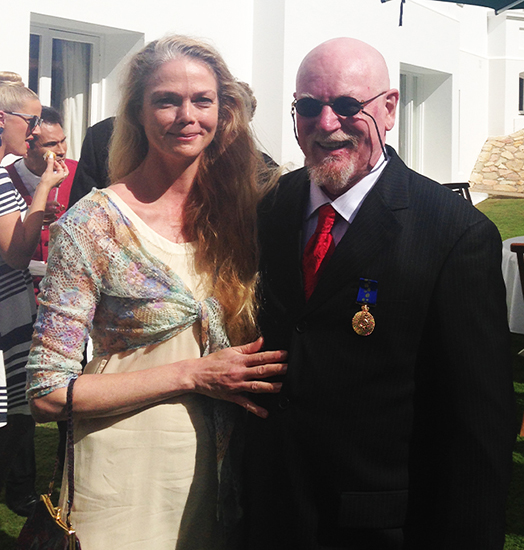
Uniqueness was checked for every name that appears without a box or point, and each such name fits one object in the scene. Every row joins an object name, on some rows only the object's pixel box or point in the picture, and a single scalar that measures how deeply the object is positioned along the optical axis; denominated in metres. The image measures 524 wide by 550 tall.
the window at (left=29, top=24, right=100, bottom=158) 5.51
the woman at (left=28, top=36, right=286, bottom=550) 1.69
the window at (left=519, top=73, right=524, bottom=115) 19.60
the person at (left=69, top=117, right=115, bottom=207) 3.37
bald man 1.53
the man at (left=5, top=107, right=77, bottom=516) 3.65
